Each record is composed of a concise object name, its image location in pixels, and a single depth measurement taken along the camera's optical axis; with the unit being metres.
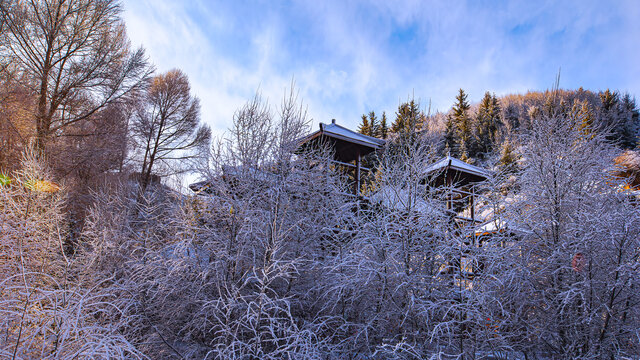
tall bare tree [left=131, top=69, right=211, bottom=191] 20.22
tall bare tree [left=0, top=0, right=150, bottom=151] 11.20
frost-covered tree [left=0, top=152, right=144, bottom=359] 3.13
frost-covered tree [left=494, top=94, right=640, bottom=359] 4.70
